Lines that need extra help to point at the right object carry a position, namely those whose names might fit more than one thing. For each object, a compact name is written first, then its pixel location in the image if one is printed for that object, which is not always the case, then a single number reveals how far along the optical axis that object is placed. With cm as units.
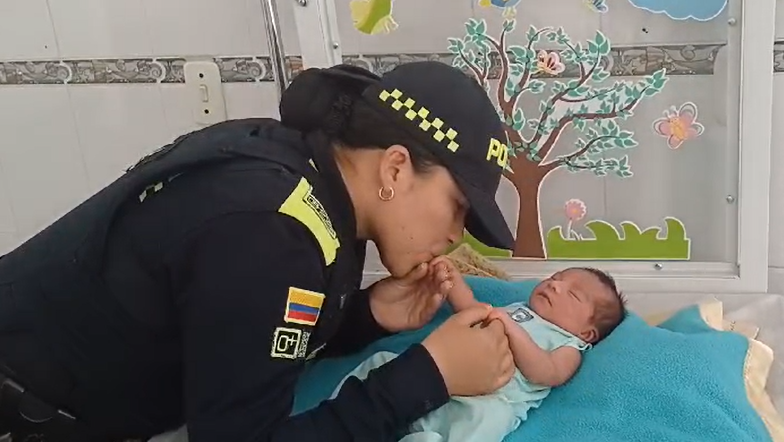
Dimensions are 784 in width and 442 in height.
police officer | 98
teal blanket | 122
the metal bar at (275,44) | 156
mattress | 153
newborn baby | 123
